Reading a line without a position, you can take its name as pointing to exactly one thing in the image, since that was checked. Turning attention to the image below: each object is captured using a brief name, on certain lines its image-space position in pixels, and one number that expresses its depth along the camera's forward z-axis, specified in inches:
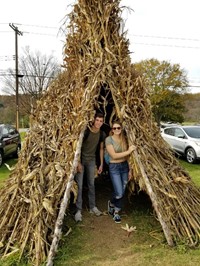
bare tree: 830.2
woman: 146.8
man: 150.4
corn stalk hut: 126.4
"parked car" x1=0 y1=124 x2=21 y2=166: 331.0
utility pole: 677.9
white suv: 348.8
